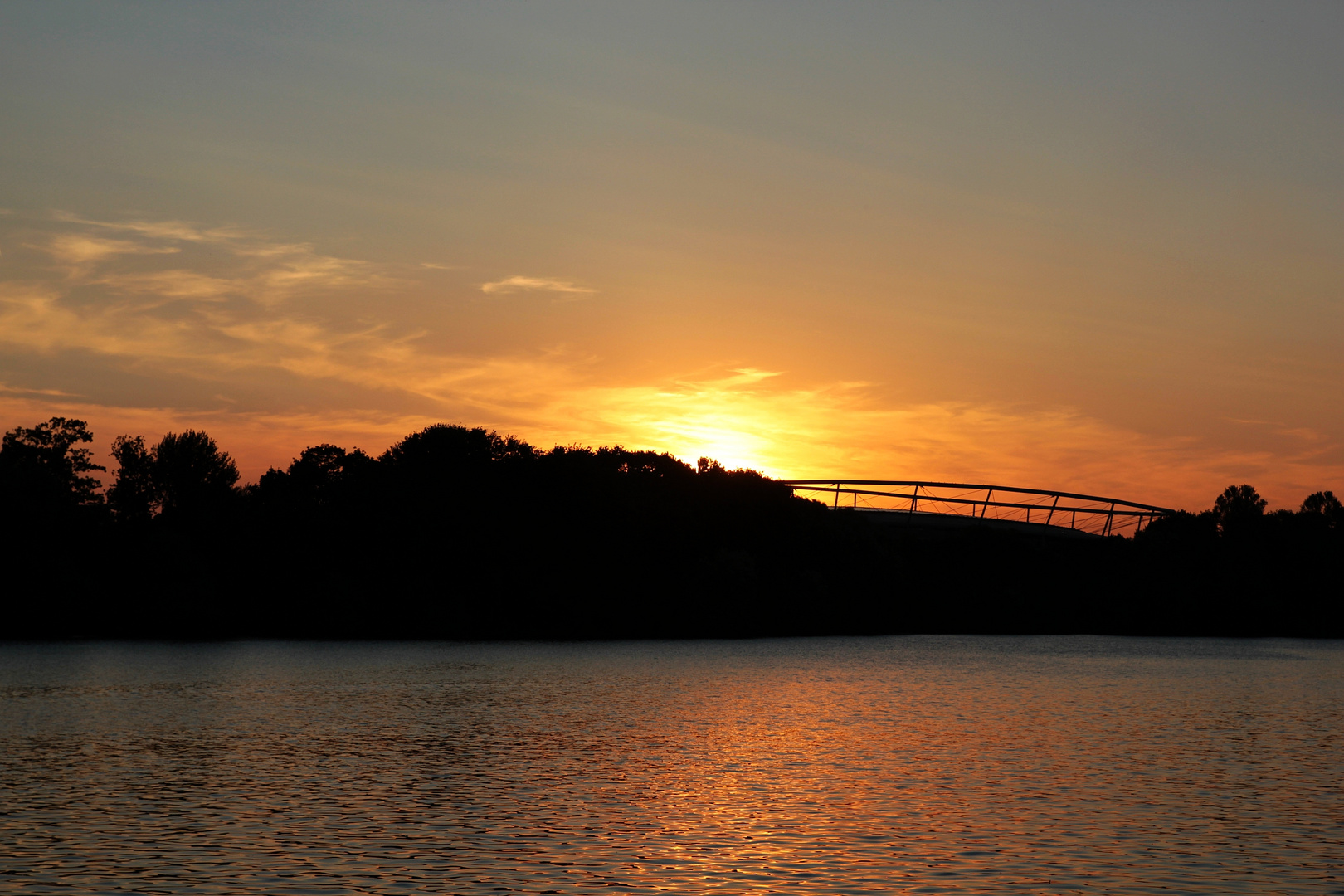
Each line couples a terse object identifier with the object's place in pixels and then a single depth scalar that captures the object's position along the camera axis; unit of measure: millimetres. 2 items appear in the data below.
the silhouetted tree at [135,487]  161750
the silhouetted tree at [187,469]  157125
